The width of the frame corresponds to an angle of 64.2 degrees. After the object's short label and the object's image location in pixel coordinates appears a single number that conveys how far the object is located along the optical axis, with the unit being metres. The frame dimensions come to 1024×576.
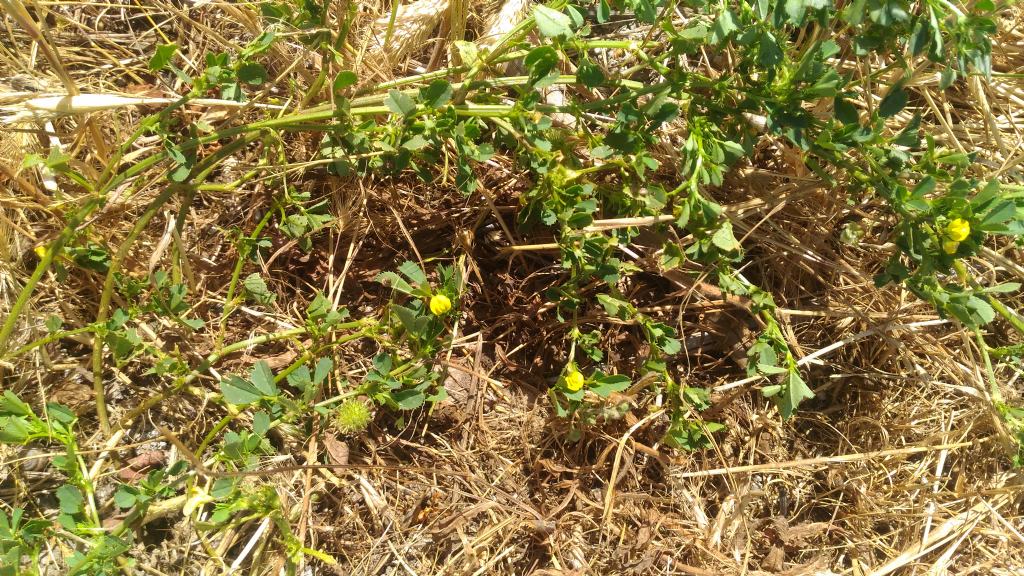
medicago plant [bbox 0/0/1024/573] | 0.28
